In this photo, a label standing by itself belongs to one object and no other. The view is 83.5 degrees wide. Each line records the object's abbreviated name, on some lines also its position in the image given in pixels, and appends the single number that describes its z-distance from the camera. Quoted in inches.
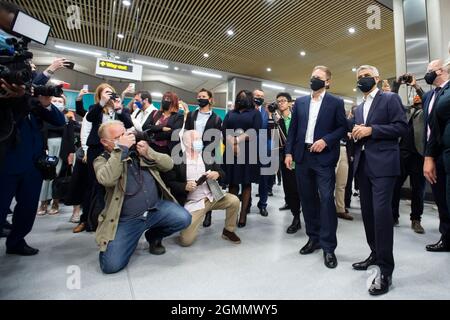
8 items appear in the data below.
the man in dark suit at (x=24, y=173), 66.1
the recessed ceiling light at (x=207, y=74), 365.7
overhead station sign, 224.7
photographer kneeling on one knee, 67.5
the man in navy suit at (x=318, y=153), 74.7
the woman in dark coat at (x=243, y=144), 110.8
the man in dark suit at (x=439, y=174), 80.1
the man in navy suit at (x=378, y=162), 59.6
